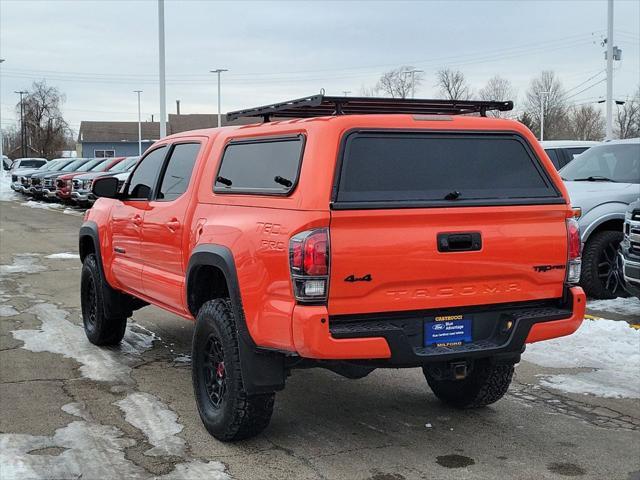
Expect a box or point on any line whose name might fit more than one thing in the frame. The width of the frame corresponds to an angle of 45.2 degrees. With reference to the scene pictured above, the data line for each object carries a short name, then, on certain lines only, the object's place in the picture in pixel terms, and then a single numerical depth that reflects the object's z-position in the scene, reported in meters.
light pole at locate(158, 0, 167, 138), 24.86
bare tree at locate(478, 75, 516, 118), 74.88
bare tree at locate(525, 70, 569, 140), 79.56
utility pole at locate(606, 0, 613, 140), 25.31
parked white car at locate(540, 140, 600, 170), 13.34
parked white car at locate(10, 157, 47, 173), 45.31
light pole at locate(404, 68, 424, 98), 40.67
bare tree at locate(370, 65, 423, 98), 49.22
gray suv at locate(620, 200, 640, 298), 7.92
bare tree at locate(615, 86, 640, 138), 74.49
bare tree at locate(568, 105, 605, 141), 81.96
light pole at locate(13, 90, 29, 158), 88.12
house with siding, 87.31
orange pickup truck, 4.03
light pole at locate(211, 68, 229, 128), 49.03
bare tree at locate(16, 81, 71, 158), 91.31
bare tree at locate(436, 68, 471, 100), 68.56
